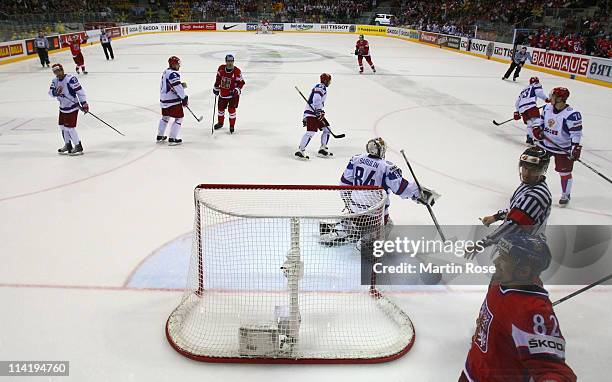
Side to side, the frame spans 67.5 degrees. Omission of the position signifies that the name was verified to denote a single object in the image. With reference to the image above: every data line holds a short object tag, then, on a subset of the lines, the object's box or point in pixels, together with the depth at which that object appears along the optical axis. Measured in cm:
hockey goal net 315
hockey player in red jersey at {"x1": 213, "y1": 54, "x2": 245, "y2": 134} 845
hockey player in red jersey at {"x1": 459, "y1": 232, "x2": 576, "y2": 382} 174
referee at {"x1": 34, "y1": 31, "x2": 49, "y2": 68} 1547
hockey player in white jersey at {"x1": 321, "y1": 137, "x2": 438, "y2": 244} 396
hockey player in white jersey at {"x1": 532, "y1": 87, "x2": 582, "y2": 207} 556
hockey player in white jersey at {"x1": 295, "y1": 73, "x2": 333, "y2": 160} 709
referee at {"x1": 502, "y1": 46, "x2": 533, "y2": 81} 1470
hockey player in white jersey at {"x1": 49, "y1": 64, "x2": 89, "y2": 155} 699
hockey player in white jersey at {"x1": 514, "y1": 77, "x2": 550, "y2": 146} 779
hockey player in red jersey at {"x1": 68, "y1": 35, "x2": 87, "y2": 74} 1409
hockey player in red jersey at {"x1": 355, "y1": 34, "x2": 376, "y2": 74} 1568
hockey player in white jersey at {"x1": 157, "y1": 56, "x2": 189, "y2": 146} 764
